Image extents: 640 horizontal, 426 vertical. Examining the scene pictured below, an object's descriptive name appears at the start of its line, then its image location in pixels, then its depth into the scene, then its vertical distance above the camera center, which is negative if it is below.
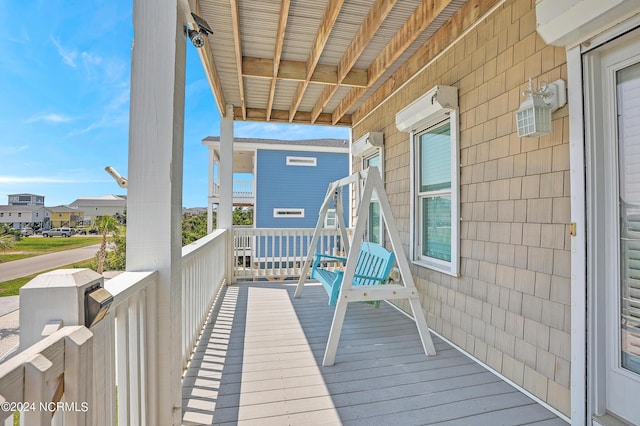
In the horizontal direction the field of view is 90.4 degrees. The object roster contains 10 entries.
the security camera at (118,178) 1.49 +0.20
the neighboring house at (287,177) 11.38 +1.61
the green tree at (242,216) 17.75 +0.25
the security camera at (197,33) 1.88 +1.12
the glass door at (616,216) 1.62 +0.03
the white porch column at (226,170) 5.20 +0.82
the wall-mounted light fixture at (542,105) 1.93 +0.72
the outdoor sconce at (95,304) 0.85 -0.24
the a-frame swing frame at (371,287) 2.62 -0.59
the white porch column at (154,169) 1.50 +0.24
